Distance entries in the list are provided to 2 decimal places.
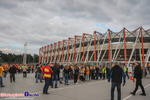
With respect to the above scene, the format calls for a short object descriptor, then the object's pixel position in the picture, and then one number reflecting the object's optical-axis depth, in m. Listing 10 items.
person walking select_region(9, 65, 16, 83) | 11.24
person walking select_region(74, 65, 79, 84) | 10.86
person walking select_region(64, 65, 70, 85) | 10.25
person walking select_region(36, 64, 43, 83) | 11.63
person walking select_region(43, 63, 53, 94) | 6.68
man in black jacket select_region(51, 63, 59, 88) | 8.75
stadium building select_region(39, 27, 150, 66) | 36.75
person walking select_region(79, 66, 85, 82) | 12.11
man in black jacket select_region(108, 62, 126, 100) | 5.12
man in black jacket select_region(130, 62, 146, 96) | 6.56
